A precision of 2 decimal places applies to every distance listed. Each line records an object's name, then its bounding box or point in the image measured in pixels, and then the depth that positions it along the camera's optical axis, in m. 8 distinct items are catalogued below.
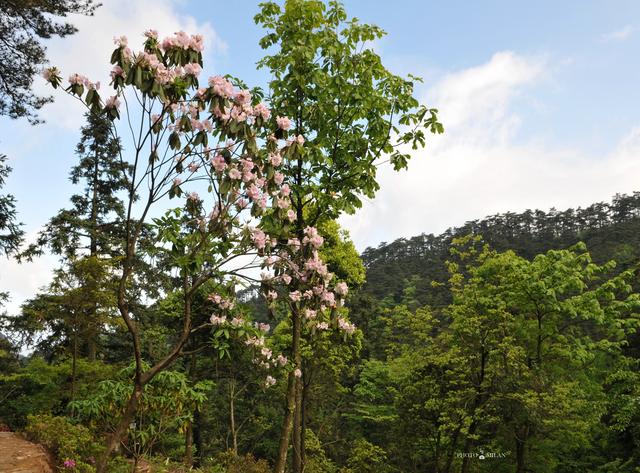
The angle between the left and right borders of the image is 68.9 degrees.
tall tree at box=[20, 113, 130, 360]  11.88
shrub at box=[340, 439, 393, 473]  14.54
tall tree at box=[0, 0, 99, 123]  10.08
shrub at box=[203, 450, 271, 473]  11.36
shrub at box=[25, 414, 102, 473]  8.04
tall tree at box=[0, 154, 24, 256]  11.75
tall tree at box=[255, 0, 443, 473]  5.50
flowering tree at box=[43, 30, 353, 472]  3.49
